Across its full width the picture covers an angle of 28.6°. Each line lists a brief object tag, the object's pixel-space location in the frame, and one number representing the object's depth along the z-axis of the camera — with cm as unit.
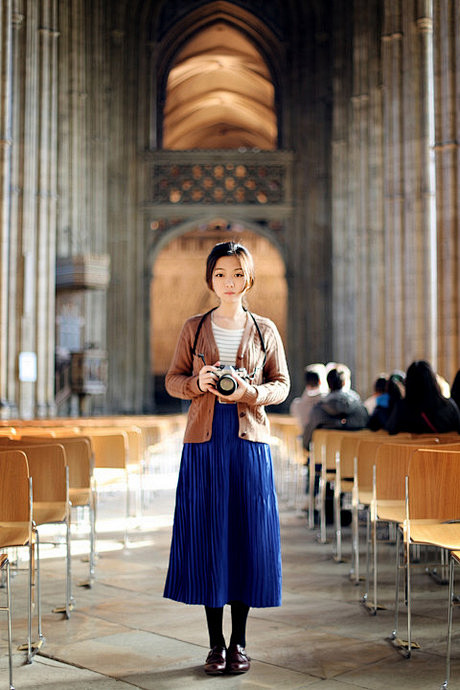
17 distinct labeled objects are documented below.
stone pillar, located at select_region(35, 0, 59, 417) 1969
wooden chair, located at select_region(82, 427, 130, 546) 691
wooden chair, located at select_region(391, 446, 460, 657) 400
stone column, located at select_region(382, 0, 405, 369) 1884
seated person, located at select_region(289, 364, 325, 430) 964
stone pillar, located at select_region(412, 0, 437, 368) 1816
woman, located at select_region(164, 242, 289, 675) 373
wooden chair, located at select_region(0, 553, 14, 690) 339
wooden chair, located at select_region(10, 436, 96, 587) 530
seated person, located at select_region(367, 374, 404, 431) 800
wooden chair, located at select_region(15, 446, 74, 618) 451
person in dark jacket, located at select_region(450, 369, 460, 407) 704
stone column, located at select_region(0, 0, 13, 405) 1501
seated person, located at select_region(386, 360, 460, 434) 611
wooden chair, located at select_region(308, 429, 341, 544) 743
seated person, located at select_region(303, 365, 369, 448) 845
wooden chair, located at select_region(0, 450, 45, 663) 374
